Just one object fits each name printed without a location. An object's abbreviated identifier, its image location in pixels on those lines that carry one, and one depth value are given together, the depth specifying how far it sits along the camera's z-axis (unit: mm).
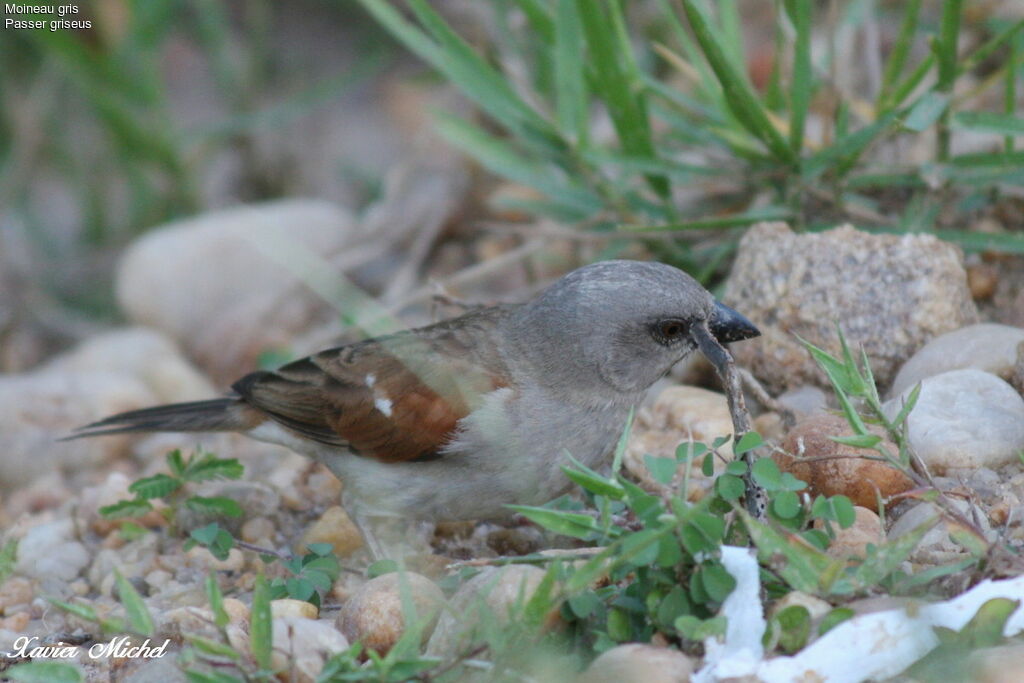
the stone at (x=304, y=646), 4875
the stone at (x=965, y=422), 6047
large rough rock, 7176
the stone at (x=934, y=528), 5184
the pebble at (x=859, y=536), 5270
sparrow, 6914
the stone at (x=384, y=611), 5395
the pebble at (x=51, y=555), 7172
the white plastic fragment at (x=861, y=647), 4473
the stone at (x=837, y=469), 5863
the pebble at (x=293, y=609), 5856
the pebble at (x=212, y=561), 7039
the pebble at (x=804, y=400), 7074
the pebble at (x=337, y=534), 7359
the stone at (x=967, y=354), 6695
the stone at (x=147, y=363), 10266
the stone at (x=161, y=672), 5031
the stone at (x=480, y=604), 4906
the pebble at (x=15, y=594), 6699
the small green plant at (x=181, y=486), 6977
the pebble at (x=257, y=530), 7473
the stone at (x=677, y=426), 6930
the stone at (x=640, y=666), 4402
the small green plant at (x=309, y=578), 6184
